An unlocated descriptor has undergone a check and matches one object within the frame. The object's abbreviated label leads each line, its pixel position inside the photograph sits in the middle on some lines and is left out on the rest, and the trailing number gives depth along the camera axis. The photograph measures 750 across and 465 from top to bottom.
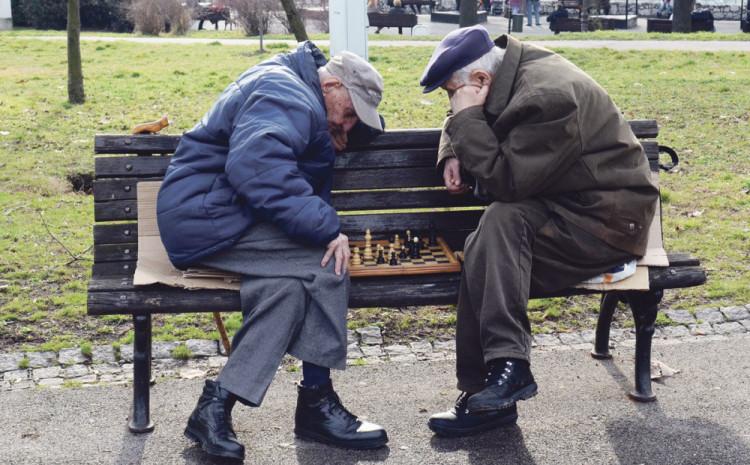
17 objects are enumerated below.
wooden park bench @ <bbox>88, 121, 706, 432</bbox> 4.20
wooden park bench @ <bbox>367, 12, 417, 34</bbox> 28.05
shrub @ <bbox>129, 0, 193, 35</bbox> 26.38
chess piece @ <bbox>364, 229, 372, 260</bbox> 4.59
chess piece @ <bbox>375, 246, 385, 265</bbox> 4.53
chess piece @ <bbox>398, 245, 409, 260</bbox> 4.65
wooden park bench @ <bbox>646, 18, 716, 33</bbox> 27.98
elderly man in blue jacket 3.97
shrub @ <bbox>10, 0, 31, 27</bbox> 30.92
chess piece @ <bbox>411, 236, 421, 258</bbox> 4.64
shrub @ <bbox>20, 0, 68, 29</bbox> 29.17
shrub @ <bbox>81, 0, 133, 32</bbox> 29.88
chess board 4.37
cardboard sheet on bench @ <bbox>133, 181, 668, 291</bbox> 4.20
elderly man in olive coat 4.04
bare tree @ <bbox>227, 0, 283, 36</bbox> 25.05
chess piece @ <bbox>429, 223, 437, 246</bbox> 4.87
